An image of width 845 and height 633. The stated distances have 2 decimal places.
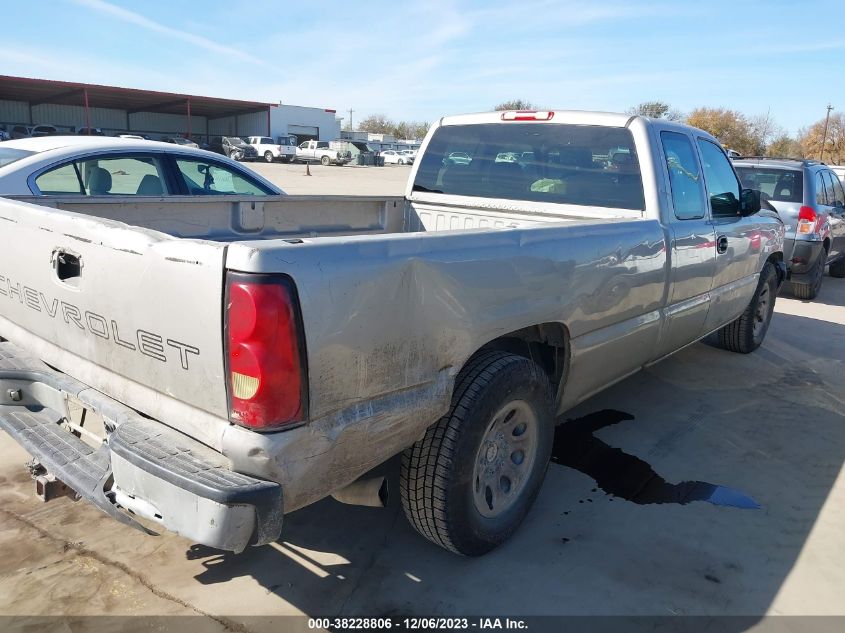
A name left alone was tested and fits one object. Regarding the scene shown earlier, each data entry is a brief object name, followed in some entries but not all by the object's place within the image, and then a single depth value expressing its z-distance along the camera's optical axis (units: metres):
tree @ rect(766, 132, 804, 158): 64.62
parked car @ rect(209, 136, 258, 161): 48.06
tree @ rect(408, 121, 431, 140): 101.22
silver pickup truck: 2.03
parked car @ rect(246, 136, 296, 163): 50.53
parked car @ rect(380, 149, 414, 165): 58.87
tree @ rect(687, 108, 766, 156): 62.22
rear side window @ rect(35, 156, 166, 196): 5.48
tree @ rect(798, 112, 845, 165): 70.22
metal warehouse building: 51.56
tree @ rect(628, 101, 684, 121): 51.61
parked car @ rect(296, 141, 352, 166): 51.56
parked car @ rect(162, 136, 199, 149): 43.69
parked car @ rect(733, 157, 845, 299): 9.02
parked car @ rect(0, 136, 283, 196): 5.32
